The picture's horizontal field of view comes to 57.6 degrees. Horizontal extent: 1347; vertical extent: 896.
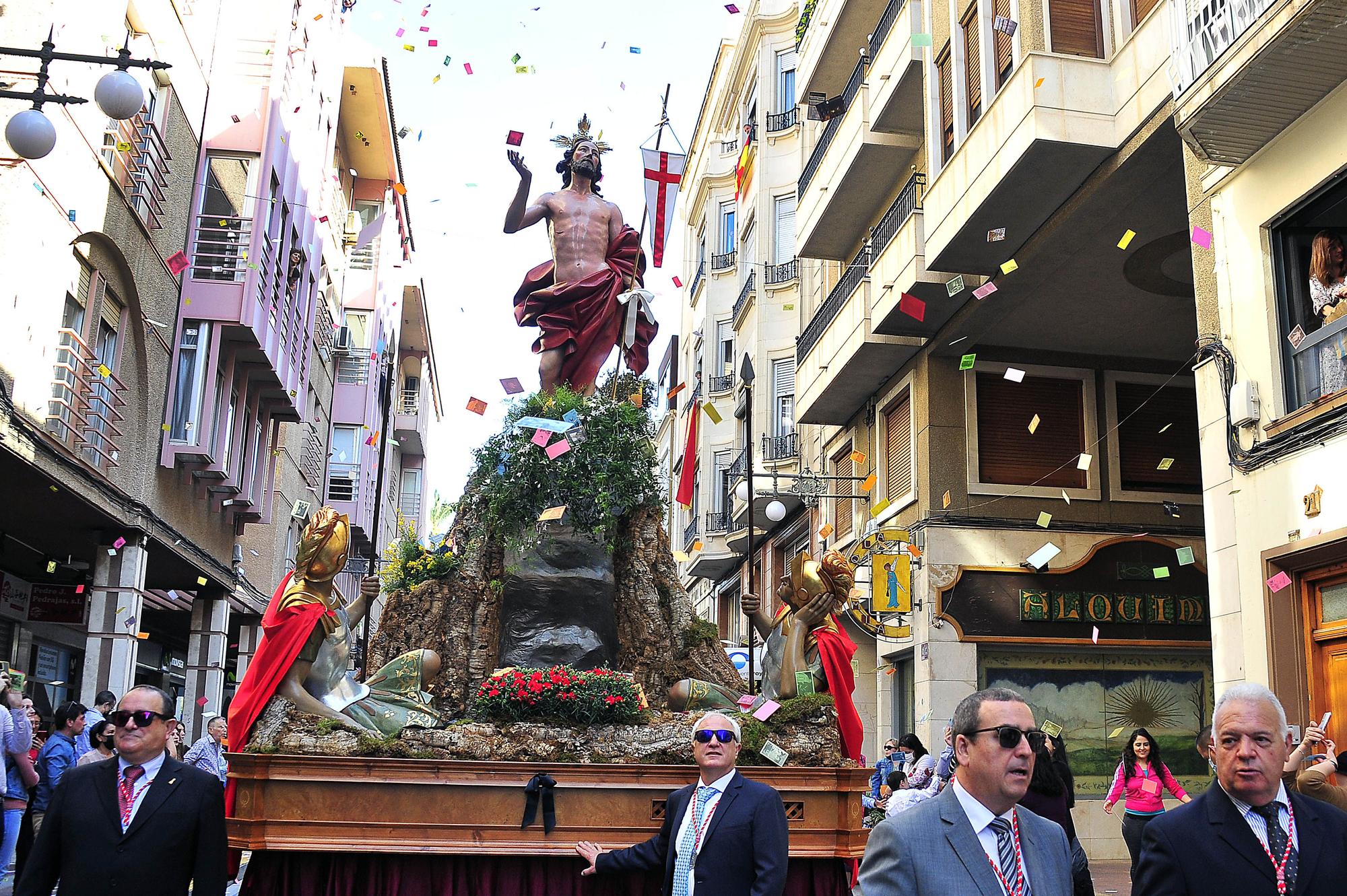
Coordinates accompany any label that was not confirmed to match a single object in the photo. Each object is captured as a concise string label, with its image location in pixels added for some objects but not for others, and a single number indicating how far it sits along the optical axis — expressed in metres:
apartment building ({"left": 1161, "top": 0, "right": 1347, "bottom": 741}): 9.65
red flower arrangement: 9.44
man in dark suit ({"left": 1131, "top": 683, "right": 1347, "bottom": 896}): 3.70
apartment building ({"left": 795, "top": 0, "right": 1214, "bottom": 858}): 15.62
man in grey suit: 3.36
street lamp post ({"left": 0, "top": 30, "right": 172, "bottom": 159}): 8.79
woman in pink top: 10.45
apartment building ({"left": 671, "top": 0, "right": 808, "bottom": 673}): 27.70
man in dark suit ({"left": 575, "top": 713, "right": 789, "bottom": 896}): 5.54
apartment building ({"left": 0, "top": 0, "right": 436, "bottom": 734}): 14.65
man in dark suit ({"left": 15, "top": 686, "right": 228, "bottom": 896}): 5.13
